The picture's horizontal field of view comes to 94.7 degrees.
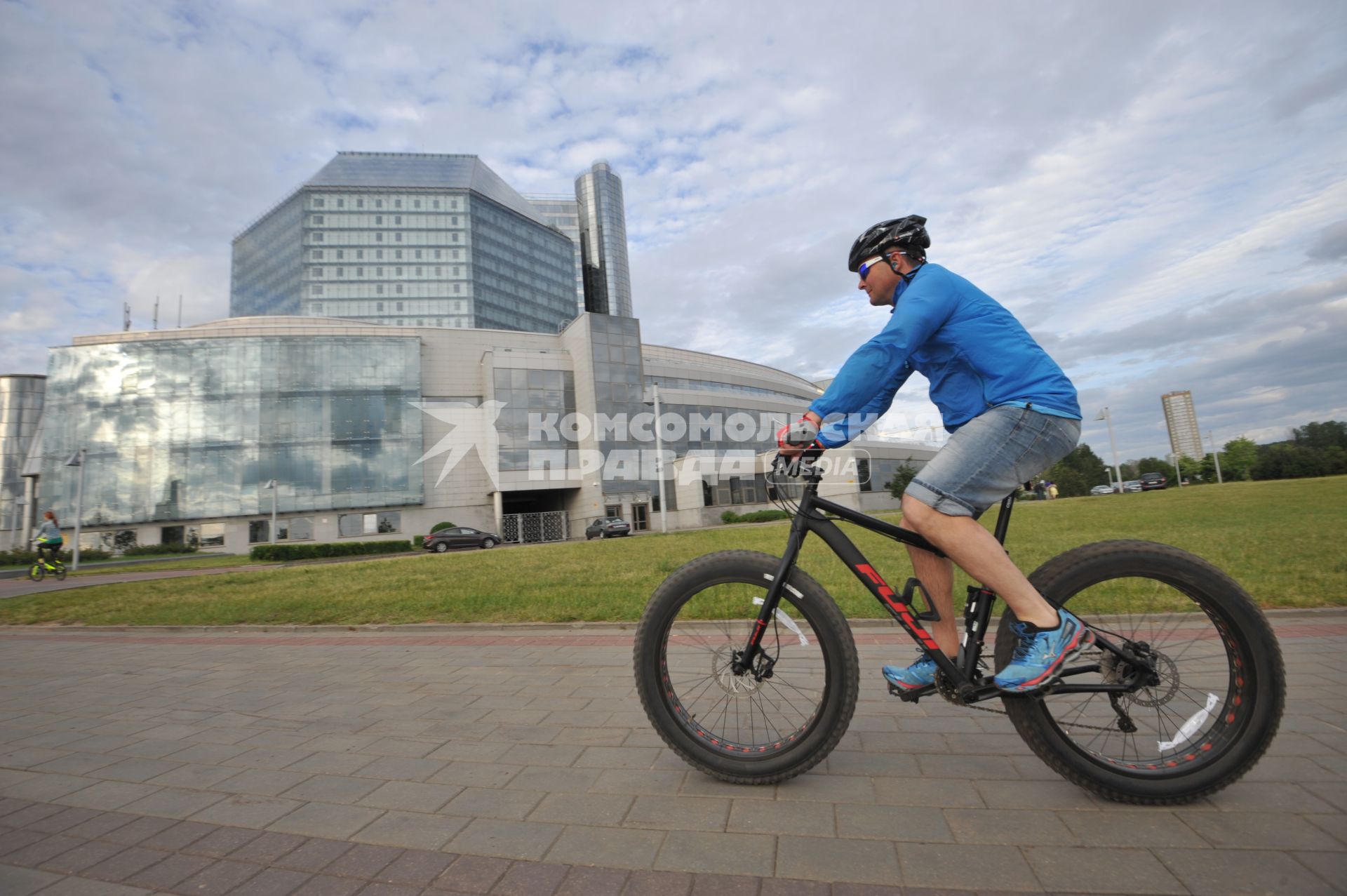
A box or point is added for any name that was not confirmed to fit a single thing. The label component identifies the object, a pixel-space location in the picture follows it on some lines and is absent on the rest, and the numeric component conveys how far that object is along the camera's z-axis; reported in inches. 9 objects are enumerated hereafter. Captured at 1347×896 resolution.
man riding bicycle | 88.0
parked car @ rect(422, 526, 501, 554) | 1298.0
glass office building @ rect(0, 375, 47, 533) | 2519.7
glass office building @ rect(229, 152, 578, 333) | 3235.7
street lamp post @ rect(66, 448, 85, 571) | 1022.3
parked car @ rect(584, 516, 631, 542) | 1477.6
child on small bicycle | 762.8
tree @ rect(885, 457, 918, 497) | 2188.2
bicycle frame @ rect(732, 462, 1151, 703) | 91.3
